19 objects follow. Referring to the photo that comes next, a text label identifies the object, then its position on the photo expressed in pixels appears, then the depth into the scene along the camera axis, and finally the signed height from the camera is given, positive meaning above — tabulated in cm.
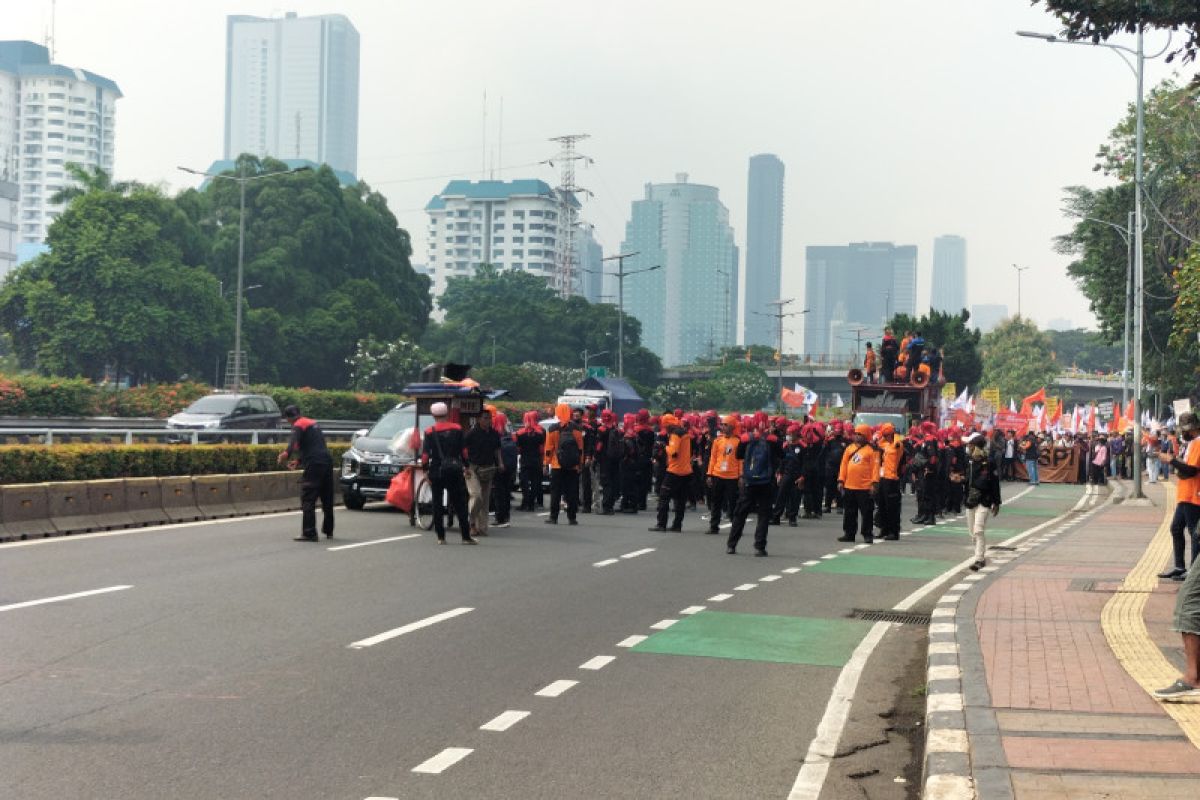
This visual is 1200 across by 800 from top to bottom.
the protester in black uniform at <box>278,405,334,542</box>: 1903 -70
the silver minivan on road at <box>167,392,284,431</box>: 4031 -26
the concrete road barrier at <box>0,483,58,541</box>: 1805 -134
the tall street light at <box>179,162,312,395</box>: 5641 +259
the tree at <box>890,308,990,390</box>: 9781 +520
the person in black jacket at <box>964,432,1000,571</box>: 1841 -86
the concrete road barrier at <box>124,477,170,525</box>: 2053 -134
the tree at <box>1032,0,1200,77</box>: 1263 +343
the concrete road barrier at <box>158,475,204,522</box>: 2147 -135
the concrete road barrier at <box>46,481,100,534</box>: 1895 -132
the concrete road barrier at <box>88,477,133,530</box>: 1973 -133
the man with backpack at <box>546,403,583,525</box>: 2386 -80
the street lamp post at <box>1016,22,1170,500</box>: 3875 +400
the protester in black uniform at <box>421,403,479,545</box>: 1880 -68
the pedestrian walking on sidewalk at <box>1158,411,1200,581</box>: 1477 -60
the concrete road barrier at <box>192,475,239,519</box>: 2247 -136
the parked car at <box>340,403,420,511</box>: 2456 -84
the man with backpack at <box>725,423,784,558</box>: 1970 -92
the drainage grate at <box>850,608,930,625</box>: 1373 -177
